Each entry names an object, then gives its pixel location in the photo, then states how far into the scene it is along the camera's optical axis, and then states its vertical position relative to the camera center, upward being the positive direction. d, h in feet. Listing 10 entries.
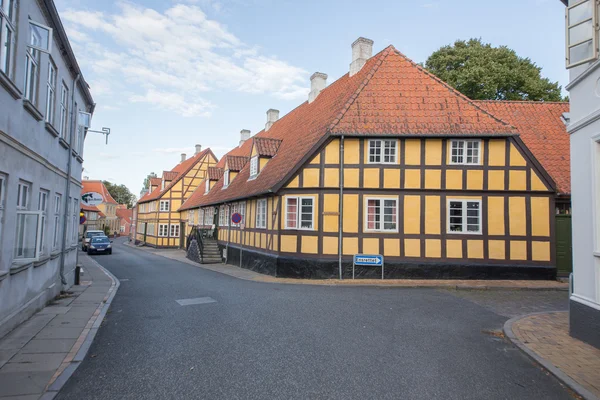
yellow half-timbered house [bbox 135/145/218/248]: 138.92 +7.28
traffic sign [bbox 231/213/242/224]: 60.23 +1.01
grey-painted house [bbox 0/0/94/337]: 21.79 +4.40
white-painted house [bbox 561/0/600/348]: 22.61 +4.23
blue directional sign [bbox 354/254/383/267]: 48.88 -3.77
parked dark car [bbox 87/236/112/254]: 104.16 -6.42
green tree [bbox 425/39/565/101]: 84.60 +32.80
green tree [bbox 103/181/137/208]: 367.04 +25.93
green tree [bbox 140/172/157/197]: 360.20 +36.40
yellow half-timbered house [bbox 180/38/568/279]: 49.11 +4.05
